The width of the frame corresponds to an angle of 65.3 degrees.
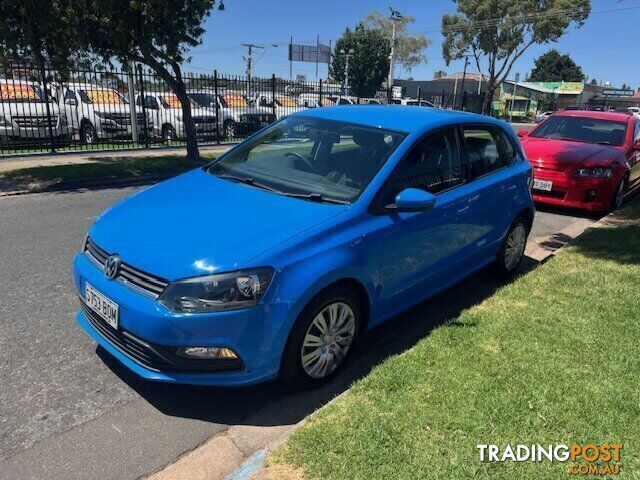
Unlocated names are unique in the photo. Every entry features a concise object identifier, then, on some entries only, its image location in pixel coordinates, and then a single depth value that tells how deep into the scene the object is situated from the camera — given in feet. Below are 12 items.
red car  26.30
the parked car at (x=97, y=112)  50.60
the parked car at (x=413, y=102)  101.83
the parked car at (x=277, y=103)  66.18
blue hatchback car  8.85
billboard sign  232.94
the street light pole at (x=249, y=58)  200.75
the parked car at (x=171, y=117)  57.57
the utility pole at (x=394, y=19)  123.54
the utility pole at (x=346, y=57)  205.79
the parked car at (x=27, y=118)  44.75
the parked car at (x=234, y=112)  60.75
